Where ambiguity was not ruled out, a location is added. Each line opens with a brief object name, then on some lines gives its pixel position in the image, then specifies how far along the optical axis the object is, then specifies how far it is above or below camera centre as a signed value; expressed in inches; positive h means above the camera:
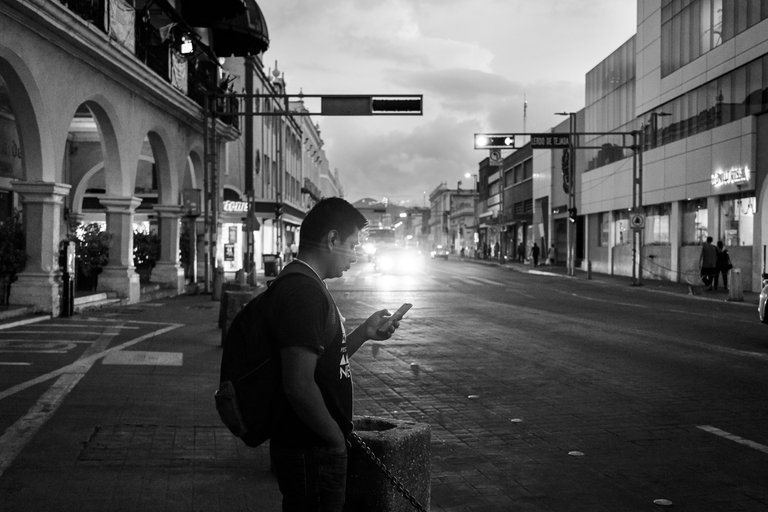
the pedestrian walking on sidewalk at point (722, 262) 1131.9 -20.6
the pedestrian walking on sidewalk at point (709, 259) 1130.0 -16.5
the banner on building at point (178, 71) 958.2 +211.2
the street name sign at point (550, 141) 1306.6 +174.4
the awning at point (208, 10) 1149.7 +336.6
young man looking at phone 110.3 -20.7
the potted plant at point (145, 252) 1034.7 -8.9
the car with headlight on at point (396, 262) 1973.1 -46.5
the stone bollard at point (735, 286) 942.4 -45.3
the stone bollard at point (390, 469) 144.3 -40.5
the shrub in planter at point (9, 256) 636.1 -8.9
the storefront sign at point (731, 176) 1139.1 +103.6
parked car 524.1 -37.0
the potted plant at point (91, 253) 813.9 -8.1
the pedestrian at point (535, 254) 2231.8 -20.5
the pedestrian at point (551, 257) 2331.4 -29.9
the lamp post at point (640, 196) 1310.3 +81.6
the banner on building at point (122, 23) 728.3 +206.3
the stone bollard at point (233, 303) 507.8 -36.0
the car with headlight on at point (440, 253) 3526.8 -29.8
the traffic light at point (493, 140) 1342.3 +176.3
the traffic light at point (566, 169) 2130.2 +207.5
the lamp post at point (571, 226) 1617.5 +46.1
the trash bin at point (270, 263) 1470.2 -31.5
